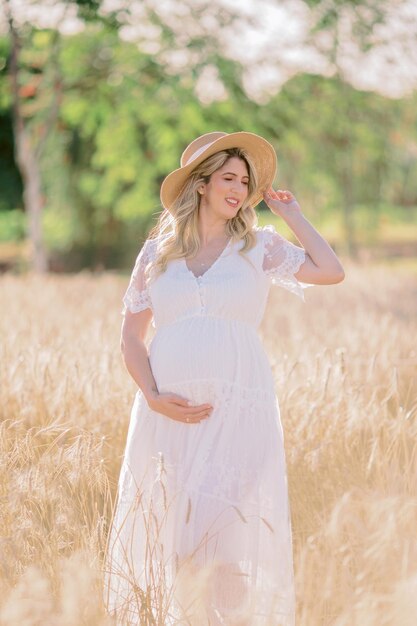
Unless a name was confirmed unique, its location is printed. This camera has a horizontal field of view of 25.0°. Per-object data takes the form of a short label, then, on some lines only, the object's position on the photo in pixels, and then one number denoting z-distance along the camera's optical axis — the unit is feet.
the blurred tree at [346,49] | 43.91
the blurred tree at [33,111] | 42.96
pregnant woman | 9.15
